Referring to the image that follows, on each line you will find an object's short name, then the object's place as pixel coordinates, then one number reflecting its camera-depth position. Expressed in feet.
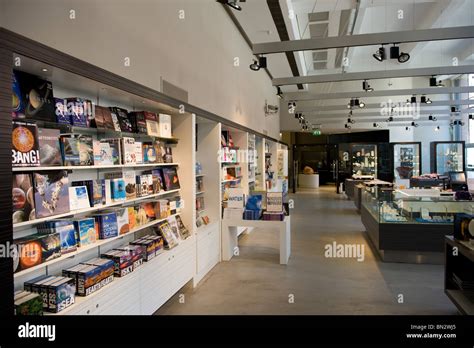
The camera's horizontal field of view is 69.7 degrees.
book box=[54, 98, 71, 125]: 8.84
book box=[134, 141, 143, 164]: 12.17
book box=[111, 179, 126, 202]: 11.03
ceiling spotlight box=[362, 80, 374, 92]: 30.00
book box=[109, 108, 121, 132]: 11.28
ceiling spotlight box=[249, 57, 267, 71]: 21.89
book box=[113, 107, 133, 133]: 11.70
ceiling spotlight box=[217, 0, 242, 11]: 13.58
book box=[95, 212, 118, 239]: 10.39
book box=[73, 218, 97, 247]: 9.47
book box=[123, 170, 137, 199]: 11.80
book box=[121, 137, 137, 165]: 11.37
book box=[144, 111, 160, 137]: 13.19
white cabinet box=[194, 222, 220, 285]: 16.15
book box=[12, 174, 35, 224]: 7.22
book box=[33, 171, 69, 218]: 7.87
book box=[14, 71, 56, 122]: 7.86
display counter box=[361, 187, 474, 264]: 18.35
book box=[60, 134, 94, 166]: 8.89
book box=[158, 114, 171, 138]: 14.21
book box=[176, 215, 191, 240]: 14.98
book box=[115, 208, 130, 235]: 11.18
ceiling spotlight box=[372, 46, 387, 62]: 21.13
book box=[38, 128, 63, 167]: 8.07
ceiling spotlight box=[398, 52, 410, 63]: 21.58
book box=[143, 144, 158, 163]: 13.05
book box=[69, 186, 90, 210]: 9.22
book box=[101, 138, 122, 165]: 10.98
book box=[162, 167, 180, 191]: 14.58
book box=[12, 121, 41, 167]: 7.07
